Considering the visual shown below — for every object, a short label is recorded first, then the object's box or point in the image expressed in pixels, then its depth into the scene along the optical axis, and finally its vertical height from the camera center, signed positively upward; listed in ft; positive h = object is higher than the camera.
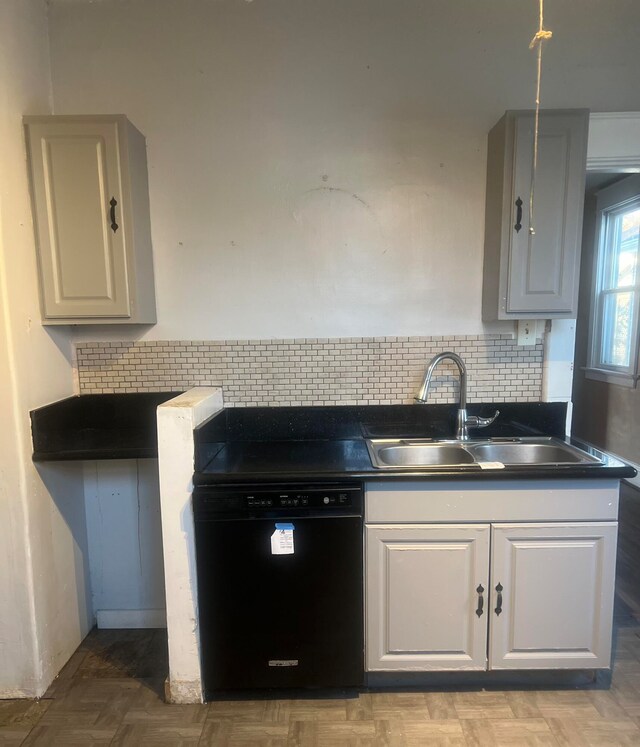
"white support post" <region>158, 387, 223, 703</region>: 5.42 -2.65
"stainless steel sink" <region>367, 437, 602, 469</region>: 6.69 -1.89
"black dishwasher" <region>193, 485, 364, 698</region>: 5.41 -3.17
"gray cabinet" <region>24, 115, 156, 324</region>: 5.88 +1.54
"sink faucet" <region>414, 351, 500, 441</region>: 6.73 -1.10
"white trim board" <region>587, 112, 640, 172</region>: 6.72 +2.79
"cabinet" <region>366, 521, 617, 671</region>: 5.57 -3.40
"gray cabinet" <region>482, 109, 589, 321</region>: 6.03 +1.52
